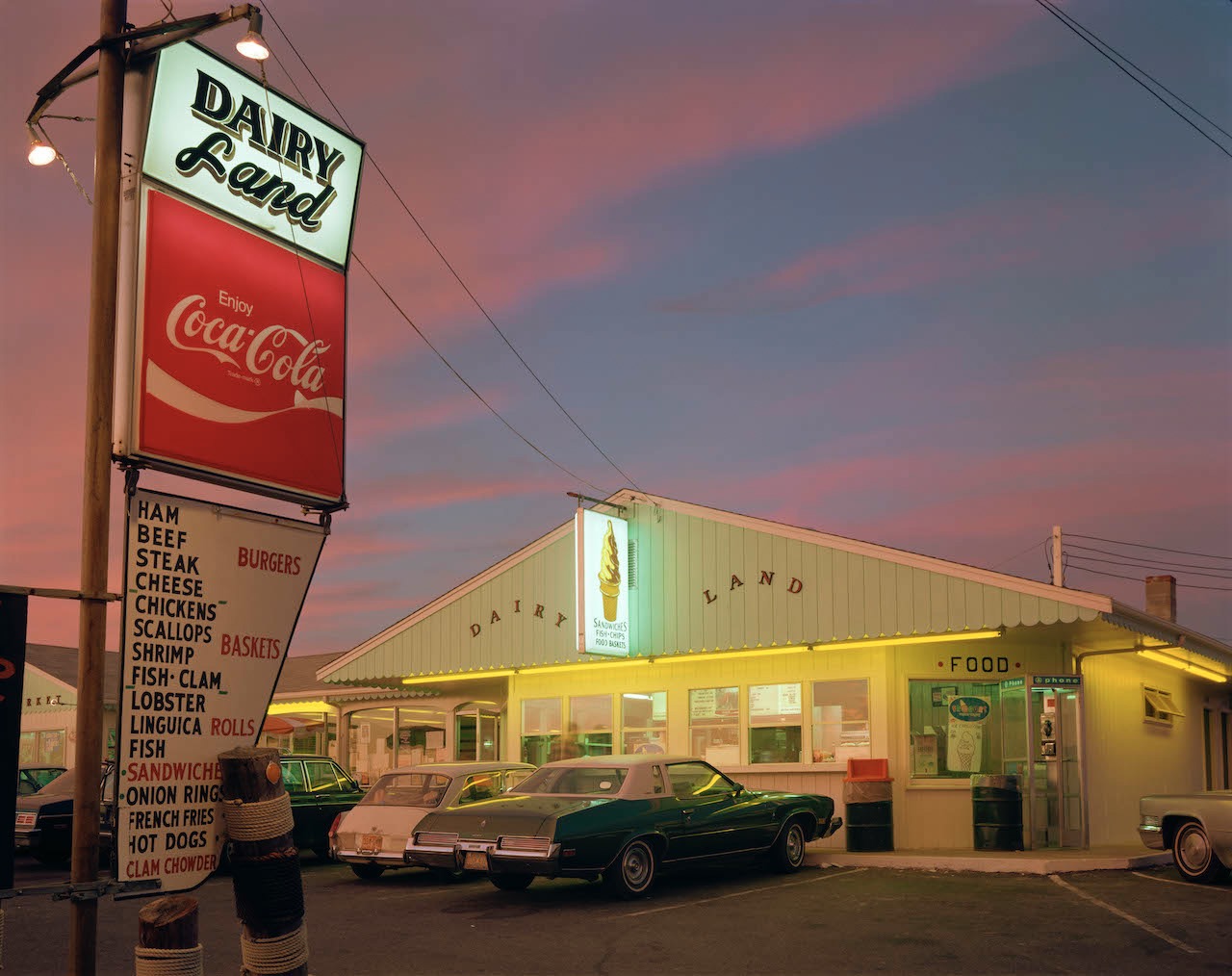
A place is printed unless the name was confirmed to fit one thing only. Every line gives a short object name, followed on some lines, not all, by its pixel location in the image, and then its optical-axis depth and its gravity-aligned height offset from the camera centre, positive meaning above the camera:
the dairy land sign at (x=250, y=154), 6.69 +2.83
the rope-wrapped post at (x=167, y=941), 5.86 -1.26
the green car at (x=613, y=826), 13.57 -1.81
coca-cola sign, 6.53 +1.65
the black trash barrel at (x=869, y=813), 18.36 -2.13
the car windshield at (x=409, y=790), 16.61 -1.65
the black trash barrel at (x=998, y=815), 17.84 -2.10
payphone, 18.78 -1.33
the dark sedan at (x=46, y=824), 19.48 -2.44
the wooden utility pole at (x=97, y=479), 6.03 +0.87
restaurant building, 18.58 +0.00
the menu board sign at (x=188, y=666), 6.13 -0.02
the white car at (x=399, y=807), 15.92 -1.82
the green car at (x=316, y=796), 18.97 -1.99
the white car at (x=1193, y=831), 14.68 -1.96
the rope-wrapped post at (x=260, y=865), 6.34 -0.99
